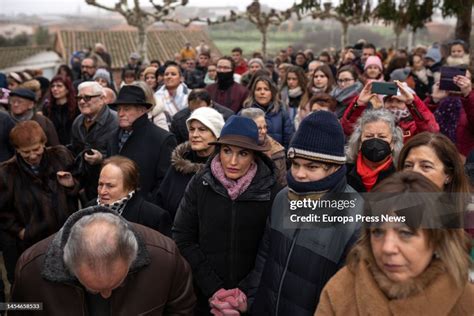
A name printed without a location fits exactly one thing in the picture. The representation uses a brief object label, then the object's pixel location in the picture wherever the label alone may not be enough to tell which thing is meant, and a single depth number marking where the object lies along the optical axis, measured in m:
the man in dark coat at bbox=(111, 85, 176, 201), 4.02
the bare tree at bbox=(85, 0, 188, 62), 15.98
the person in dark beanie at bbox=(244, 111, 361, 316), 2.22
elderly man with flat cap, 5.10
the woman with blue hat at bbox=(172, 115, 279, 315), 2.77
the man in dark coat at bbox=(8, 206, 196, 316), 1.86
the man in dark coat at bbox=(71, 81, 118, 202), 4.68
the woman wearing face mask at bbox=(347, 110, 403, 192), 3.04
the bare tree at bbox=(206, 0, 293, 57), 18.30
